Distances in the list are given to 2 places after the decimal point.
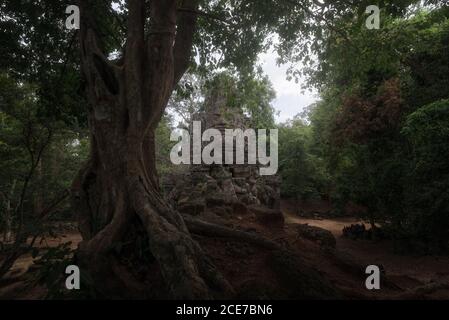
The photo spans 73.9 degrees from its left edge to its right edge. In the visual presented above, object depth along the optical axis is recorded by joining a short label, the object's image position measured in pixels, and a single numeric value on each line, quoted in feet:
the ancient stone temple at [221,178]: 41.23
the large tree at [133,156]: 10.79
